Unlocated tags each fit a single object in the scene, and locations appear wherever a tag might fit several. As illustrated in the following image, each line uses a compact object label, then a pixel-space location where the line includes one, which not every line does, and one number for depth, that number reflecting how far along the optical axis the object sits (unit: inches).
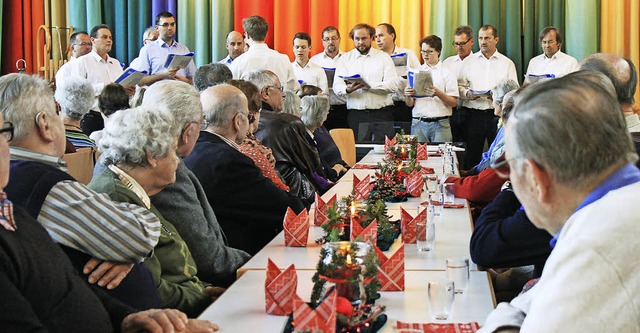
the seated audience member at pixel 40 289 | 77.1
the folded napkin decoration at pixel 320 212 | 151.9
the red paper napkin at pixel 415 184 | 188.4
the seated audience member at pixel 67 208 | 97.7
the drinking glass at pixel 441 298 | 93.2
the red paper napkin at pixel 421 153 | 272.4
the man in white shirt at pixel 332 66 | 400.5
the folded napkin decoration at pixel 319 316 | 80.1
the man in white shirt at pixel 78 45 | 378.6
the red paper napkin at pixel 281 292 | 95.5
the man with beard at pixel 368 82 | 389.1
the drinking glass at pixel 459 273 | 103.4
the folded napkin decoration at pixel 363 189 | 174.1
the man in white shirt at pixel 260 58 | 350.9
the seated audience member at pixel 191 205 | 133.6
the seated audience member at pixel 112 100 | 265.9
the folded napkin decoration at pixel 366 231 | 123.6
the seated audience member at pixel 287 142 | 229.3
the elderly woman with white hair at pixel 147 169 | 114.5
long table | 94.0
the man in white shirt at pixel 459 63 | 404.5
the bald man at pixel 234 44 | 408.8
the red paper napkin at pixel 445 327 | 89.4
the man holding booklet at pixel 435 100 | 390.6
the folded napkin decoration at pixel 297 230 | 134.9
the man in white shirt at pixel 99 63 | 368.5
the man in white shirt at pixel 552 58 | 392.5
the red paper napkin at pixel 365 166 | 253.3
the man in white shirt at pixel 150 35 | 410.3
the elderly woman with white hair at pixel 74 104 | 247.5
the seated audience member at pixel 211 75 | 244.5
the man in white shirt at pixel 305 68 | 393.4
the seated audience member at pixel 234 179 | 163.9
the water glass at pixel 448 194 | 175.0
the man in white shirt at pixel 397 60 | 401.4
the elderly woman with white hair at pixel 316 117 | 276.2
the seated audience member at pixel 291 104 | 270.8
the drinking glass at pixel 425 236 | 130.3
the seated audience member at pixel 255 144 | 189.6
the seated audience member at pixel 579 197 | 56.9
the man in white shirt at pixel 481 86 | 396.5
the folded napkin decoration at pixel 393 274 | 105.9
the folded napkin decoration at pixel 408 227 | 134.4
